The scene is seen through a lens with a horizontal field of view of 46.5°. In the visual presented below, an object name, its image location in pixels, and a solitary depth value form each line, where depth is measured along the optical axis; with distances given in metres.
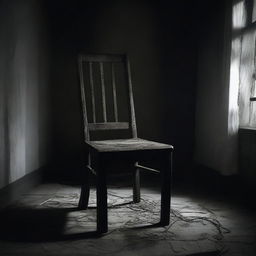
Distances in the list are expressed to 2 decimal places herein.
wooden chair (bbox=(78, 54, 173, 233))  1.82
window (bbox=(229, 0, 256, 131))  2.71
